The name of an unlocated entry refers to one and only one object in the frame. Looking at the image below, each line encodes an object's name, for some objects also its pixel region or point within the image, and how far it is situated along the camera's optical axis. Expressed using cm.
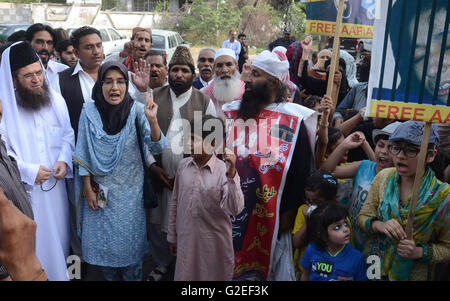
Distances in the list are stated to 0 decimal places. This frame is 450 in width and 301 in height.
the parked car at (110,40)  1373
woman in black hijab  322
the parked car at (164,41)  1396
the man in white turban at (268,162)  309
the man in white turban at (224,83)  437
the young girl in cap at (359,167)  291
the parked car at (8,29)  1135
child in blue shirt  266
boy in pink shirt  283
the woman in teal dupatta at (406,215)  241
